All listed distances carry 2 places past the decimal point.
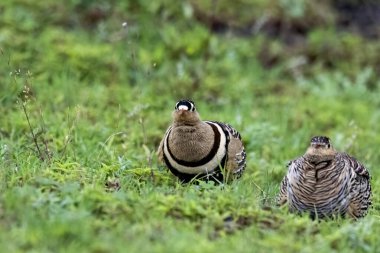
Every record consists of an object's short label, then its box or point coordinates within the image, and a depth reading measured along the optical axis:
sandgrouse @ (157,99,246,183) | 12.34
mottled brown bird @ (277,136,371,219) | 11.26
